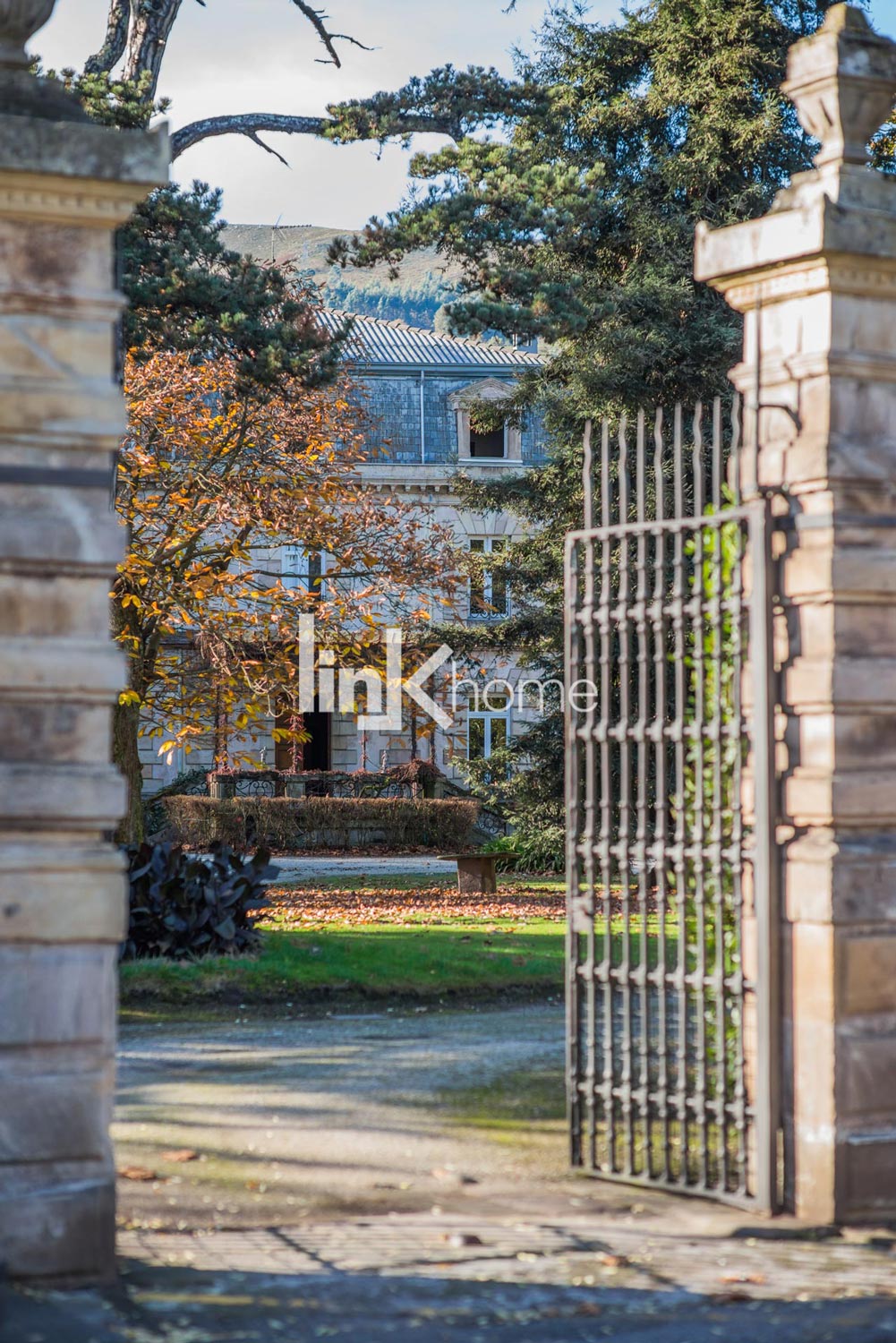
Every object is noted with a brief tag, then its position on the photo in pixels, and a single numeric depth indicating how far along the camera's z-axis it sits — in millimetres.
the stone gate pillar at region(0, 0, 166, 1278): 5531
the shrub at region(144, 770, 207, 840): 34281
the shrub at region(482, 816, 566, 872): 25234
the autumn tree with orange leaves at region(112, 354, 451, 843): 20828
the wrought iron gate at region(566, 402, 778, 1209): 6613
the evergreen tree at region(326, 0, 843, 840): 23922
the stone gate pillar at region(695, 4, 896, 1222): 6395
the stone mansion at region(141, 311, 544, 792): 43562
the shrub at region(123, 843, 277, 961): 13227
